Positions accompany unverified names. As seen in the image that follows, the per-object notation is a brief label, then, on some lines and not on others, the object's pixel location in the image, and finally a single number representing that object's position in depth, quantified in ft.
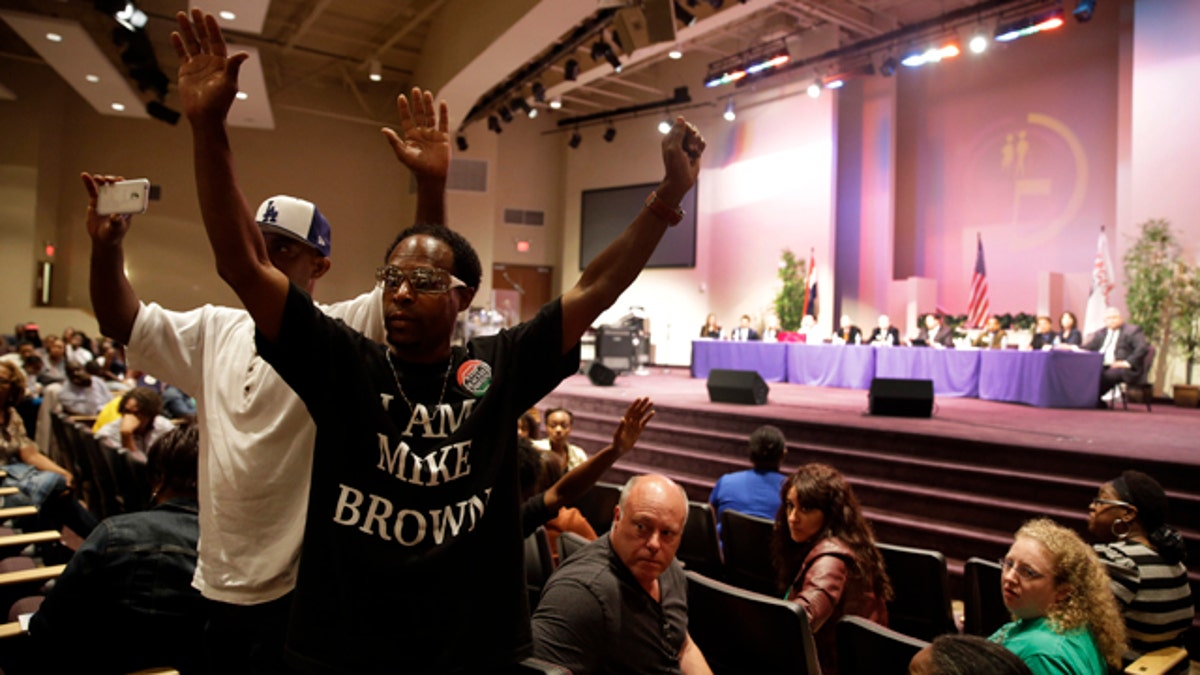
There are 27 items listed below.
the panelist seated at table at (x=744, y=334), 39.34
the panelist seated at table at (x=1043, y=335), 29.99
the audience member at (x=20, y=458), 11.81
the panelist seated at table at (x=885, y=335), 33.99
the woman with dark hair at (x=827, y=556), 7.48
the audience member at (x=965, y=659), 4.22
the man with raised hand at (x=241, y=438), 4.21
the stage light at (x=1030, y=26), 27.35
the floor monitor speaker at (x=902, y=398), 22.00
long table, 26.55
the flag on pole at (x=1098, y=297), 31.58
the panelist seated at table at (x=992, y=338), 31.09
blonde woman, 5.91
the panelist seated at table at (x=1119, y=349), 26.73
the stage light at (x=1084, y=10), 27.37
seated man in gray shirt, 5.41
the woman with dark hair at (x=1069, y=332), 29.84
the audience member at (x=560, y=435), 14.20
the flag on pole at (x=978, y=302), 35.32
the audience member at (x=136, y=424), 13.37
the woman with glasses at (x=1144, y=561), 8.66
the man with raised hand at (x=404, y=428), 3.28
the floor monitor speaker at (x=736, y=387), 24.13
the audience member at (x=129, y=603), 5.44
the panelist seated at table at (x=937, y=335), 32.65
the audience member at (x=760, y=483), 11.88
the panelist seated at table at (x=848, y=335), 35.37
